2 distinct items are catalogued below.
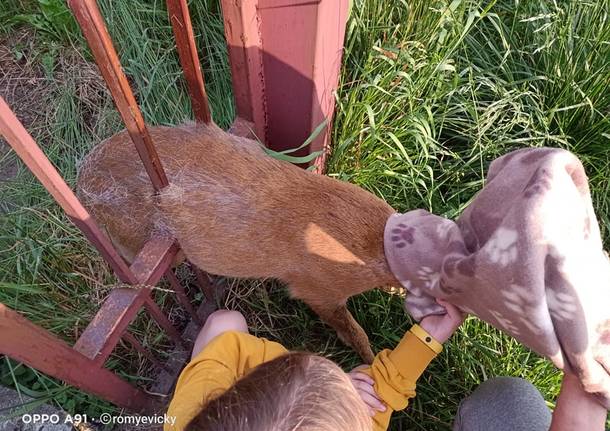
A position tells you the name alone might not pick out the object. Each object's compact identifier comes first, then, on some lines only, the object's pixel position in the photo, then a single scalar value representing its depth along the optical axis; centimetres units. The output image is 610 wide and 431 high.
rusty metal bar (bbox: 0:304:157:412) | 126
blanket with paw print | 123
